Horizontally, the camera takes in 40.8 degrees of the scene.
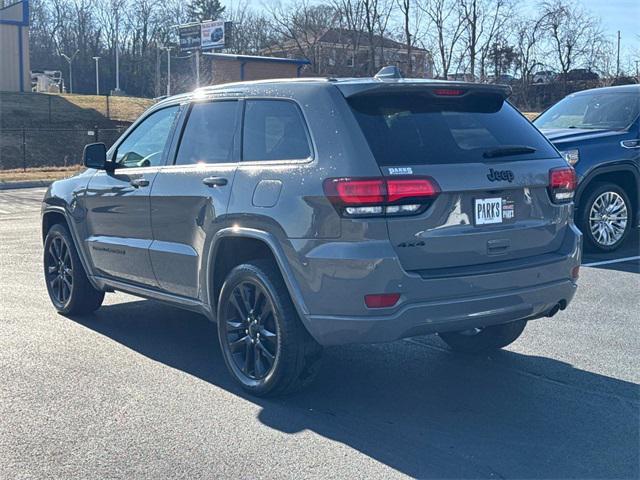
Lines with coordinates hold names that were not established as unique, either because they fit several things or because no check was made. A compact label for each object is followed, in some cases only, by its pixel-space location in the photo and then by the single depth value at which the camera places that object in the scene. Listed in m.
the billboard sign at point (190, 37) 51.03
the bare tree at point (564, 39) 44.34
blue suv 9.85
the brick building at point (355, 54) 45.00
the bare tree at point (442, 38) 43.50
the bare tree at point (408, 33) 44.34
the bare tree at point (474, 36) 43.38
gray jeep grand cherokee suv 4.57
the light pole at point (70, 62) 82.24
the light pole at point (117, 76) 75.29
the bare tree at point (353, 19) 46.56
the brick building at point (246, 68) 46.06
